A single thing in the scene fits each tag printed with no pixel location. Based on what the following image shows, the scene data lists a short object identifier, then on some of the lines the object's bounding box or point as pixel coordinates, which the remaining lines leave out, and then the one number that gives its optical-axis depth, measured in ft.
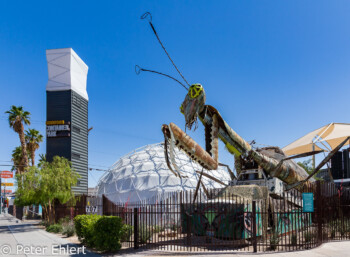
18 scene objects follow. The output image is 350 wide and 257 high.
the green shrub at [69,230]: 57.11
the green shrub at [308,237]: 37.96
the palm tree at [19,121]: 130.72
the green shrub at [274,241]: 36.63
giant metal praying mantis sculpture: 28.76
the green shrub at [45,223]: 75.83
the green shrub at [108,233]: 38.70
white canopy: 88.38
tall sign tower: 102.17
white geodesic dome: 84.33
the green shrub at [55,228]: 64.95
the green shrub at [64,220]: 70.33
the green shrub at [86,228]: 41.96
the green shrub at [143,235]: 41.42
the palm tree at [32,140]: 155.94
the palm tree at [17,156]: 167.51
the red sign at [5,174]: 144.16
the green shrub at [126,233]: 41.52
